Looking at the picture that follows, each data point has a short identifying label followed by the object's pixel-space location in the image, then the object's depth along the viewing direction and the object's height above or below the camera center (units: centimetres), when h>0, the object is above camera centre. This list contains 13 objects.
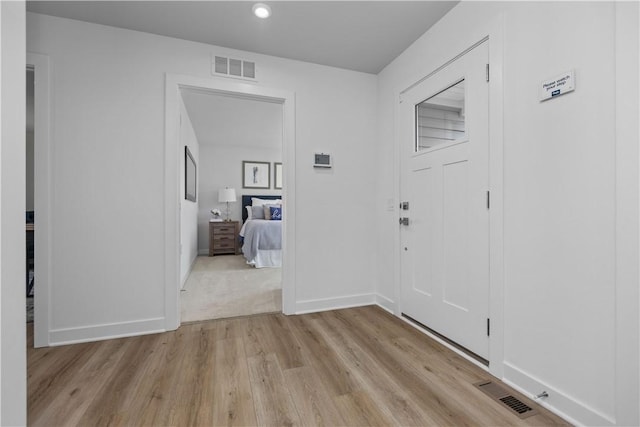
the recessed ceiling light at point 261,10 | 204 +141
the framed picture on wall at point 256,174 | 691 +89
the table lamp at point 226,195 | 639 +36
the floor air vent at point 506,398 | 143 -96
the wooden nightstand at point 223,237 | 607 -51
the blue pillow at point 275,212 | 613 -1
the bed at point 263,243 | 498 -53
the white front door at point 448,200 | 188 +8
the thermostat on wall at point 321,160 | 285 +50
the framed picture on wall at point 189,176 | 412 +55
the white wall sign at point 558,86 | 137 +60
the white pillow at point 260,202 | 681 +23
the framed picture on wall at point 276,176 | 719 +88
